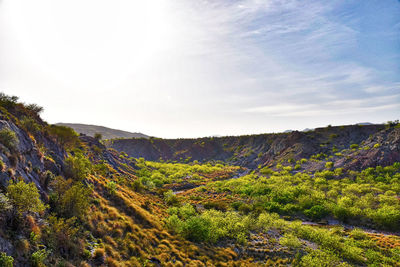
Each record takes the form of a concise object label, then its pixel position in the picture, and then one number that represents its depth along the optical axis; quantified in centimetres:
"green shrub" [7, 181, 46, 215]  1355
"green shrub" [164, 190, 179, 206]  4586
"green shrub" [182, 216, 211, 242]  2873
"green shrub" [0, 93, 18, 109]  3234
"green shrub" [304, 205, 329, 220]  4312
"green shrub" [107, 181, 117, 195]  3155
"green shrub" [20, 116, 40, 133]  2946
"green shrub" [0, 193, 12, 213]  1236
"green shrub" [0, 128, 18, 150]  1836
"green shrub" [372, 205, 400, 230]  3678
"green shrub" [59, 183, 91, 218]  1881
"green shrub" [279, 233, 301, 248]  2825
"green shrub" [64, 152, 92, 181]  2633
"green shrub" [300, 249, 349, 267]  2395
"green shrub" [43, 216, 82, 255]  1443
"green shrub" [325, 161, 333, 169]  7057
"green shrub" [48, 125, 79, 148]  4058
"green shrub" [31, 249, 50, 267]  1175
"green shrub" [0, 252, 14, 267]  990
